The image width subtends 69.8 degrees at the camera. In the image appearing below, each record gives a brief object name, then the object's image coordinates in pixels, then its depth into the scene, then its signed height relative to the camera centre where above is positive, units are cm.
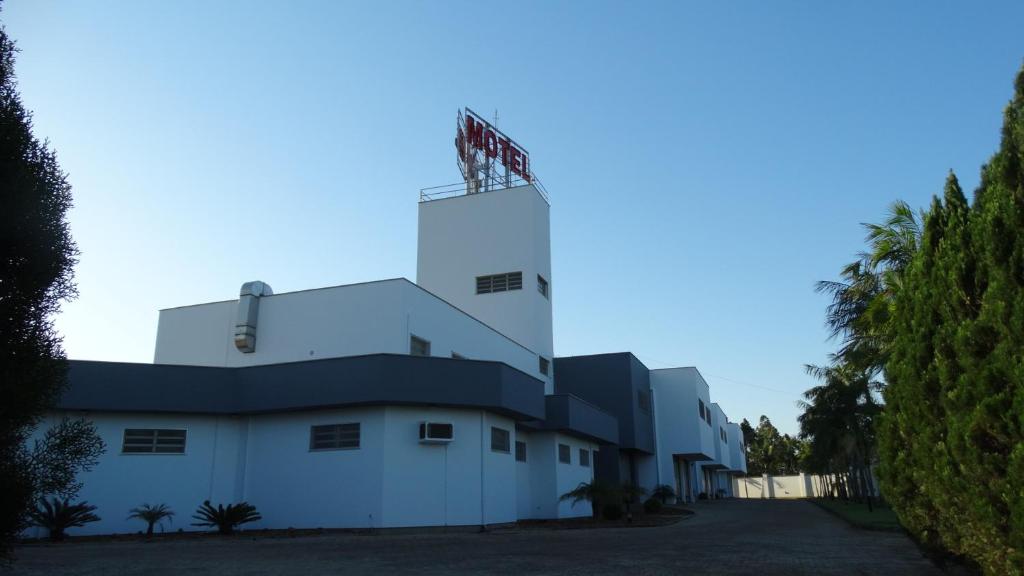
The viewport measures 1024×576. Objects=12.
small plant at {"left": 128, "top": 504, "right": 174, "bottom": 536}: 1884 -39
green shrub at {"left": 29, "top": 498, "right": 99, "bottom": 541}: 1773 -40
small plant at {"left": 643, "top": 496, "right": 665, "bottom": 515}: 3290 -59
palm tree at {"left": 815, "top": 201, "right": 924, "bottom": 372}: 1600 +551
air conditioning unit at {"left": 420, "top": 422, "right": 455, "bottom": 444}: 2034 +167
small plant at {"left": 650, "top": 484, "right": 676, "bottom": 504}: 3712 -7
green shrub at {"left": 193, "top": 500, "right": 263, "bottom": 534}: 1966 -48
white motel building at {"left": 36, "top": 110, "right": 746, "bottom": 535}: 1991 +227
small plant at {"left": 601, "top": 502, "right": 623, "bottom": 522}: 2800 -66
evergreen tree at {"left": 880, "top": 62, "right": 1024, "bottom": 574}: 641 +118
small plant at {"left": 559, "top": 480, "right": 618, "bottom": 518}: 2739 +1
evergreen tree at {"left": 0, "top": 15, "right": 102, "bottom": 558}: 846 +244
